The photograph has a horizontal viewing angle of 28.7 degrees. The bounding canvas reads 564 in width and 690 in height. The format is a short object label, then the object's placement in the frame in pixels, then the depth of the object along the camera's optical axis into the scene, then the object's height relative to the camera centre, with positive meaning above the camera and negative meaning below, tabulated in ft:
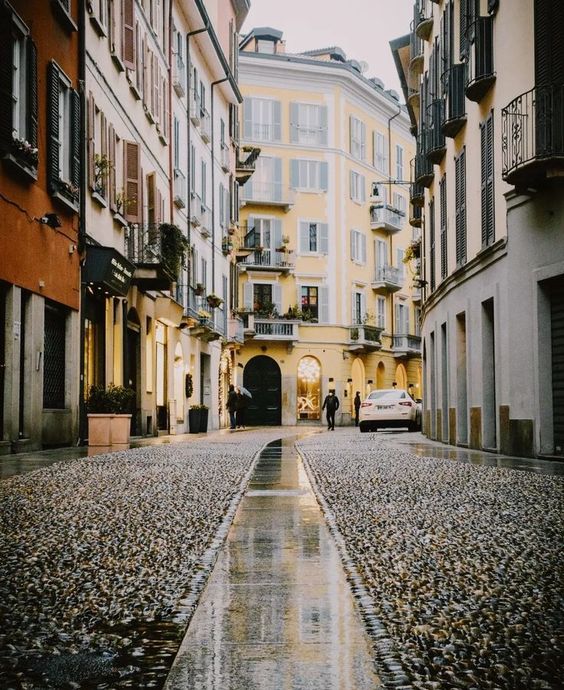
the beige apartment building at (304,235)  199.31 +32.77
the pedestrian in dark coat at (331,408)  150.41 +0.65
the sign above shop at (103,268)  70.49 +9.50
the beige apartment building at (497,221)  53.31 +10.95
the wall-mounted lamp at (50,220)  59.21 +10.55
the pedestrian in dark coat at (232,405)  151.02 +1.18
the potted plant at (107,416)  68.08 -0.08
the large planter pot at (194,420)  121.80 -0.67
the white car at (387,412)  128.67 +0.06
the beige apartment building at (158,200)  76.23 +19.76
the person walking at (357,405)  185.43 +1.30
